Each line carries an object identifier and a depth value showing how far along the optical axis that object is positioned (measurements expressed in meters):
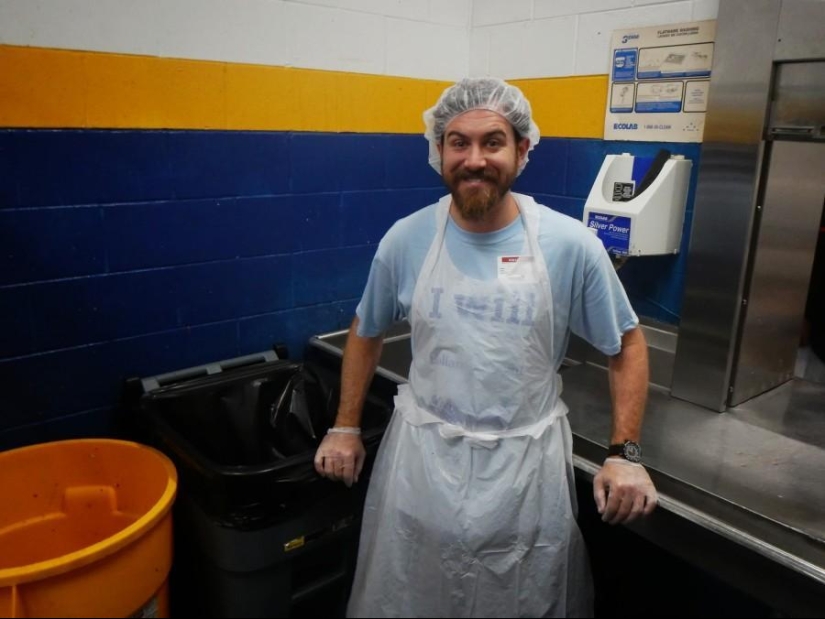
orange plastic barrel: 1.21
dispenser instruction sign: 1.70
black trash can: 1.41
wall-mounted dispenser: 1.72
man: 1.26
